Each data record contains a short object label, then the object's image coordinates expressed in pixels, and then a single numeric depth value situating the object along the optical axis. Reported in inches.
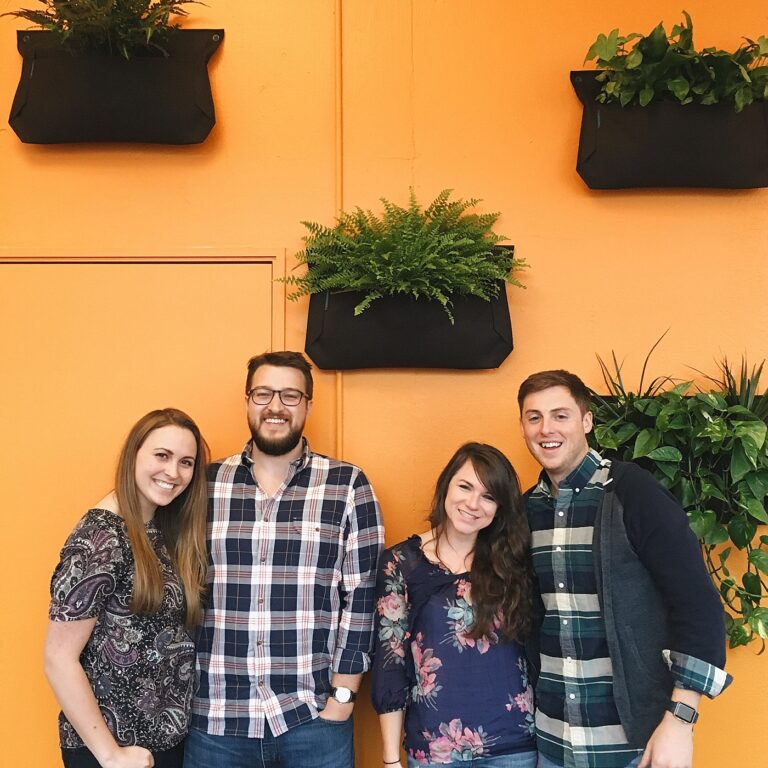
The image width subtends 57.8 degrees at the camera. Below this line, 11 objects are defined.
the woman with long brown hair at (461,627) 71.9
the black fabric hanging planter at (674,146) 97.1
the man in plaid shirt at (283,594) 77.4
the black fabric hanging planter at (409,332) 96.4
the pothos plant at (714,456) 88.0
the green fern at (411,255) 92.6
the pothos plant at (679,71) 94.0
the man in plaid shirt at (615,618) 65.1
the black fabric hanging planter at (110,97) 98.0
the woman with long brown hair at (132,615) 67.4
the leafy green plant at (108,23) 94.3
